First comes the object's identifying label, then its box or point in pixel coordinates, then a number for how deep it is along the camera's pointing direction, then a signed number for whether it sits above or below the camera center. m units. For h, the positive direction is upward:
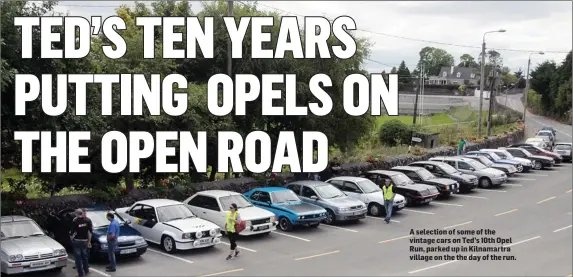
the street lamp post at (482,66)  37.06 +1.52
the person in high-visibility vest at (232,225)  13.79 -3.53
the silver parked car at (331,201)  18.04 -3.84
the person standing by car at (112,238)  12.56 -3.57
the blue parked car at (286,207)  17.02 -3.86
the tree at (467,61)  120.29 +5.97
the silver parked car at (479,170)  25.57 -3.76
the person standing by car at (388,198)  18.59 -3.69
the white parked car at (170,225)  14.15 -3.79
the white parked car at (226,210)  15.84 -3.77
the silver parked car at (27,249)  11.60 -3.69
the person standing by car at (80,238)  12.16 -3.49
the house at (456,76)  85.62 +2.18
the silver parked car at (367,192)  19.66 -3.81
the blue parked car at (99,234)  13.23 -3.82
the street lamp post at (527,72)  57.84 +1.94
